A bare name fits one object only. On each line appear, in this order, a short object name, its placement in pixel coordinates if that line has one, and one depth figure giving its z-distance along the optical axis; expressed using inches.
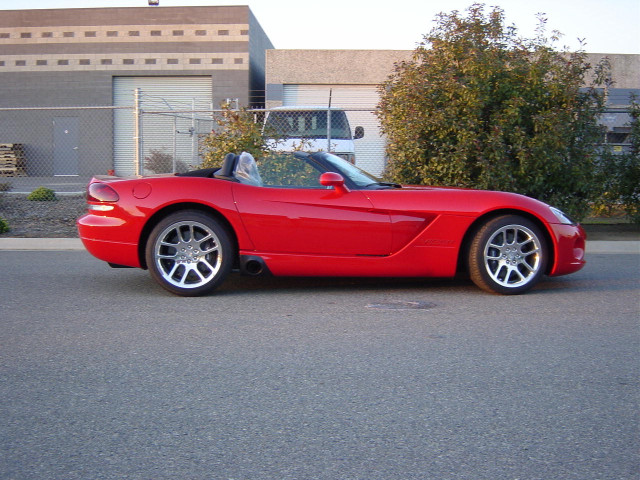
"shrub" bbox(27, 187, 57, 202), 548.4
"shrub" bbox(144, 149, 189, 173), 766.0
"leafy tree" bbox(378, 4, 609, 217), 398.6
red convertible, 238.2
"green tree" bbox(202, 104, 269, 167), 420.8
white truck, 542.6
